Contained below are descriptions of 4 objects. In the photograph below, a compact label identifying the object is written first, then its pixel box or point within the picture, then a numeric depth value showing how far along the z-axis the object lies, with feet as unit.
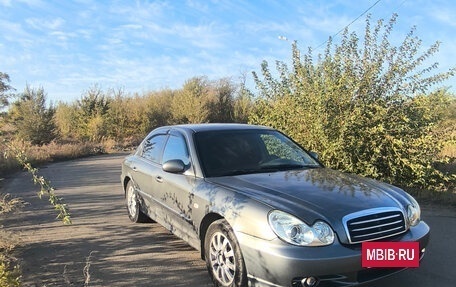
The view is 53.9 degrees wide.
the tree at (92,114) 110.11
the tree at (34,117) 86.53
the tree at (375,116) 28.96
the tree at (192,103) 124.57
